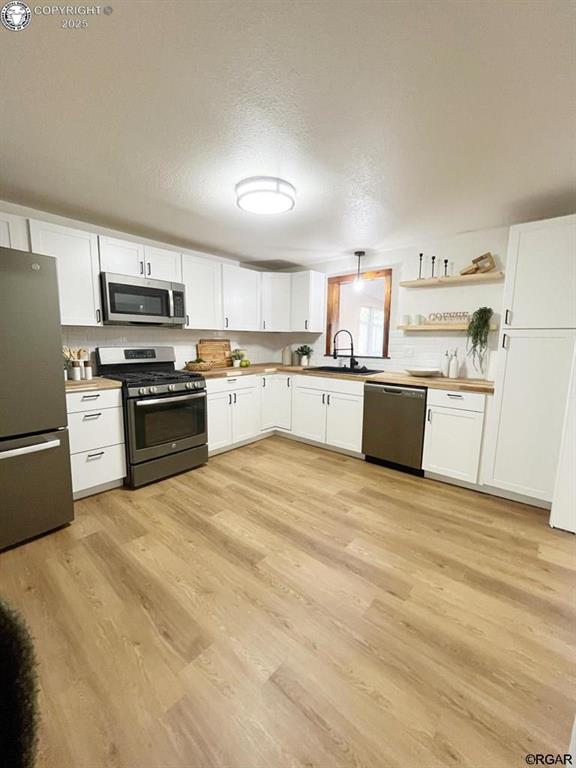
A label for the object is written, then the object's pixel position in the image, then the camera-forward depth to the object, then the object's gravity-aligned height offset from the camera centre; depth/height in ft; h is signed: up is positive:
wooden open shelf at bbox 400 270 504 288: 10.03 +2.09
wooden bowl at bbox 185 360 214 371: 12.33 -1.08
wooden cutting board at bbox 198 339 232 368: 13.35 -0.52
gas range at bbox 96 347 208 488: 9.23 -2.26
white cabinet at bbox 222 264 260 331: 12.97 +1.72
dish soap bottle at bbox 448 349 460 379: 11.08 -0.84
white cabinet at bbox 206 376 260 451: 11.58 -2.71
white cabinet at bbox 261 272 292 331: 14.60 +1.77
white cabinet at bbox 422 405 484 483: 9.30 -2.94
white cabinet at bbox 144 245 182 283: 10.50 +2.46
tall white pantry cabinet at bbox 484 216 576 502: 7.83 -0.30
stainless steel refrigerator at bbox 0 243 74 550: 6.31 -1.32
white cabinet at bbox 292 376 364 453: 11.74 -2.69
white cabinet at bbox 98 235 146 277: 9.48 +2.43
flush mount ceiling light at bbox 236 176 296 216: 7.12 +3.23
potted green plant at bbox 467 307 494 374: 10.21 +0.30
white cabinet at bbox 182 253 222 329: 11.66 +1.76
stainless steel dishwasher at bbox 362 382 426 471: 10.25 -2.68
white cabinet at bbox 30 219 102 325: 8.39 +1.93
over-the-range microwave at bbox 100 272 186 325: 9.52 +1.16
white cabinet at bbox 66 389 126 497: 8.27 -2.73
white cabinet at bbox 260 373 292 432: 13.71 -2.62
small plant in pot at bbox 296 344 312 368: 15.14 -0.63
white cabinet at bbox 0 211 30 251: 7.80 +2.52
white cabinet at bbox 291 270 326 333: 14.06 +1.76
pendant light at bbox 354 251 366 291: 12.92 +2.59
